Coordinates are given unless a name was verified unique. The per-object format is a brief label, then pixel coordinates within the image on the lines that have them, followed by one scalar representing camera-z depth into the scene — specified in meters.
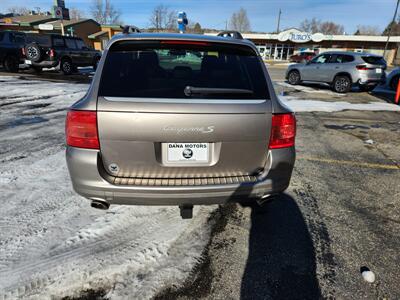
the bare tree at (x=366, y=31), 112.20
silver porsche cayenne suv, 2.09
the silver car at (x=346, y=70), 12.06
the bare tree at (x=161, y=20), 60.83
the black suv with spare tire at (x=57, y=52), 14.21
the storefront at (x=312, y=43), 48.00
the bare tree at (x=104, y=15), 72.50
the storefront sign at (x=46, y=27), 37.91
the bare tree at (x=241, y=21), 104.06
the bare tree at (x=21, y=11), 95.89
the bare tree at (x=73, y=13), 90.31
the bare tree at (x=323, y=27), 109.00
